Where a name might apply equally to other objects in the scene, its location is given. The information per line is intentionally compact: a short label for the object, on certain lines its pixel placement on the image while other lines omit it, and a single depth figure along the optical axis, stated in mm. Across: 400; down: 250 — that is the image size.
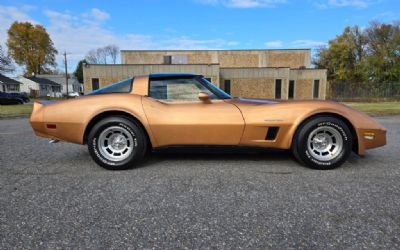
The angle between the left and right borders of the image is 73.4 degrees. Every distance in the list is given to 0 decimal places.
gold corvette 3346
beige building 28000
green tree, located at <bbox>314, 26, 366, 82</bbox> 45344
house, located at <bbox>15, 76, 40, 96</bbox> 59406
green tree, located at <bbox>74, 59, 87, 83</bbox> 83500
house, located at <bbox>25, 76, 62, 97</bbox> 60806
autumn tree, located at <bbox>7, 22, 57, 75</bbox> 62531
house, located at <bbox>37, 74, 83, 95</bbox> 72225
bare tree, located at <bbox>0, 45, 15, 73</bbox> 24572
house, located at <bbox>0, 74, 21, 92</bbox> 51100
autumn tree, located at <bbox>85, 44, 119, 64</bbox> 84500
